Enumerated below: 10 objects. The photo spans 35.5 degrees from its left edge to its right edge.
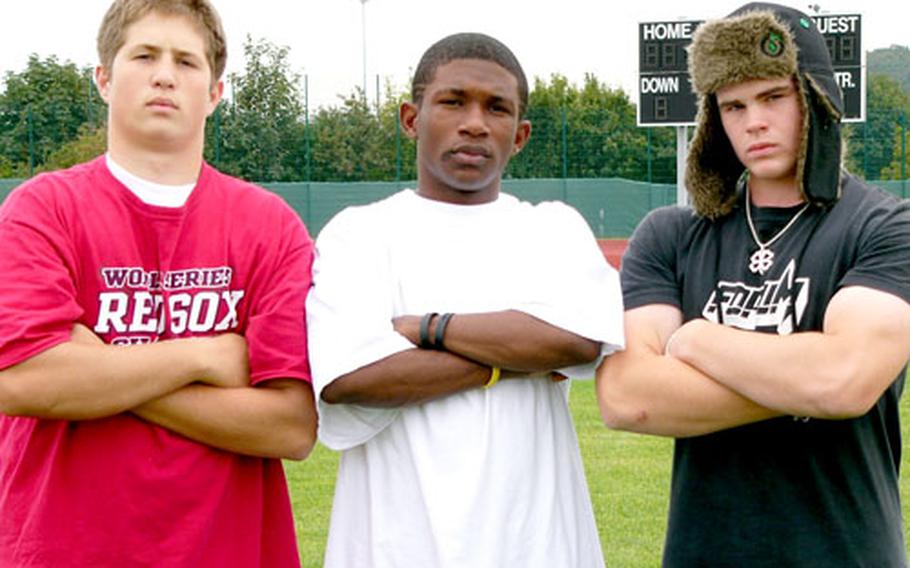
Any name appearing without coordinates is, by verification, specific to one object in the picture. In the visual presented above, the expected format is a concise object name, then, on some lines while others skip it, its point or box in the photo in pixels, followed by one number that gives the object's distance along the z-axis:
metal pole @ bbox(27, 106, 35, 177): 29.34
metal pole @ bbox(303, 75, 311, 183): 30.38
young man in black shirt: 3.13
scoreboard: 16.69
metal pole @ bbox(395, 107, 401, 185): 31.11
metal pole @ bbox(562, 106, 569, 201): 31.18
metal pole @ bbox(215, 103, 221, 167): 29.11
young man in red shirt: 3.06
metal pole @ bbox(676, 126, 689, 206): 17.82
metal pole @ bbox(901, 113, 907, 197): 30.98
